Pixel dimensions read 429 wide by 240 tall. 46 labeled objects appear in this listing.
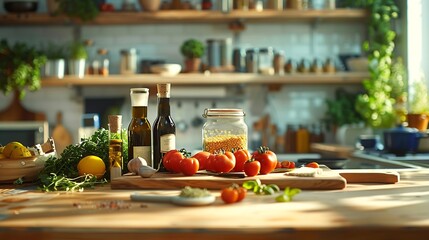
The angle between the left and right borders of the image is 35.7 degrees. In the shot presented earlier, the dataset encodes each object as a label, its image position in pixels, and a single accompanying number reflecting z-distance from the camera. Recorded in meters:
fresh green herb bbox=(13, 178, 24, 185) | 2.58
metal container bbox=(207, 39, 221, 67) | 6.51
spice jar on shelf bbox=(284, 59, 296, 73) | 6.50
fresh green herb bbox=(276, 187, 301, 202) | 2.04
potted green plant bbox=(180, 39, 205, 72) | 6.49
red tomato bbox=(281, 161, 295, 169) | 2.77
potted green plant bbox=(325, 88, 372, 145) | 6.33
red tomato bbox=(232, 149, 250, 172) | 2.58
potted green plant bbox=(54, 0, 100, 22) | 6.35
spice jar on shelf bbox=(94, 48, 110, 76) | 6.53
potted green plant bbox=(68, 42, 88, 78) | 6.47
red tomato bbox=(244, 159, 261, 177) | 2.46
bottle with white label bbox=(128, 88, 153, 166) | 2.62
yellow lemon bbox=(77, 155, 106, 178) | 2.58
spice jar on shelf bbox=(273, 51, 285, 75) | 6.48
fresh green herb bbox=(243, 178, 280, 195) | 2.21
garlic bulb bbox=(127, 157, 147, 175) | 2.51
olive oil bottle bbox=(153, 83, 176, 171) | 2.67
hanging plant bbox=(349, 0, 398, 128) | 6.23
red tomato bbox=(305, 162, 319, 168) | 2.75
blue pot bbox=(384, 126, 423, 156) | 4.27
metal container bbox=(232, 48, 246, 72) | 6.58
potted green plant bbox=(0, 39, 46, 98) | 6.27
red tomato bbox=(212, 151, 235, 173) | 2.49
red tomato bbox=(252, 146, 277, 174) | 2.54
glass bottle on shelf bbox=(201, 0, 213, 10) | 6.59
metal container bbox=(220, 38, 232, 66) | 6.52
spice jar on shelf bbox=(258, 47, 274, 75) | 6.48
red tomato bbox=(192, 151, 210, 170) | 2.60
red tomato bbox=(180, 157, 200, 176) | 2.47
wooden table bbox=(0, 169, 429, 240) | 1.63
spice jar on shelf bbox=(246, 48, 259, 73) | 6.50
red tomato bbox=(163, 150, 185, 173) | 2.52
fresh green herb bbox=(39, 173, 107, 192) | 2.41
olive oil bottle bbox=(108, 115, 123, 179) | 2.53
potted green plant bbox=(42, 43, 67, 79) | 6.43
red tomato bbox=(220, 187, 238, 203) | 2.02
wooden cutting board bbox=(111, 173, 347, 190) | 2.40
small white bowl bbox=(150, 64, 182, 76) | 6.36
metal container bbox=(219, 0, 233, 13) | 6.53
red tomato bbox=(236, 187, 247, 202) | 2.05
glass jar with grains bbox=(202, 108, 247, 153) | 2.83
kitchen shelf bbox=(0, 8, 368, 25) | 6.45
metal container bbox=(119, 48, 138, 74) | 6.51
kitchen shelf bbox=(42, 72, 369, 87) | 6.38
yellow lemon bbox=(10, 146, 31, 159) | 2.63
